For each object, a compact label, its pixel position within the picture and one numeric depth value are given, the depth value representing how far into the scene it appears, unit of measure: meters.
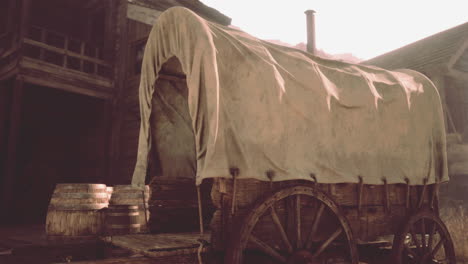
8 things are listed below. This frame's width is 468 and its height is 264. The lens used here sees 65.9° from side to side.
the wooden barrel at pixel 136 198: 4.61
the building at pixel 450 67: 14.02
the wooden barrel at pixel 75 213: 4.24
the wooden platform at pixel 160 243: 3.35
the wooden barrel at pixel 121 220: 4.57
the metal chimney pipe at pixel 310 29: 17.25
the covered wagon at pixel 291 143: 3.55
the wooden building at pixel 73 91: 9.84
